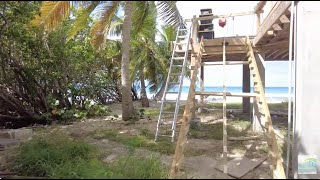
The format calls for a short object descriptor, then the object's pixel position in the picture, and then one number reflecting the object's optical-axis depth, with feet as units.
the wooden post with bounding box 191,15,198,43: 20.46
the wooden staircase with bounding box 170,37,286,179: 11.34
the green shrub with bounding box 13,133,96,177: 13.23
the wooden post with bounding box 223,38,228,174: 12.20
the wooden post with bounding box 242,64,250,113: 27.71
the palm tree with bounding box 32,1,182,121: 18.32
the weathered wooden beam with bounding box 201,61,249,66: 20.51
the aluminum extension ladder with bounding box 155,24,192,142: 17.77
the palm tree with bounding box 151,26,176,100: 38.38
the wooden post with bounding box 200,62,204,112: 26.78
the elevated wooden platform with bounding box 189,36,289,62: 19.58
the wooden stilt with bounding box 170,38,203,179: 11.35
